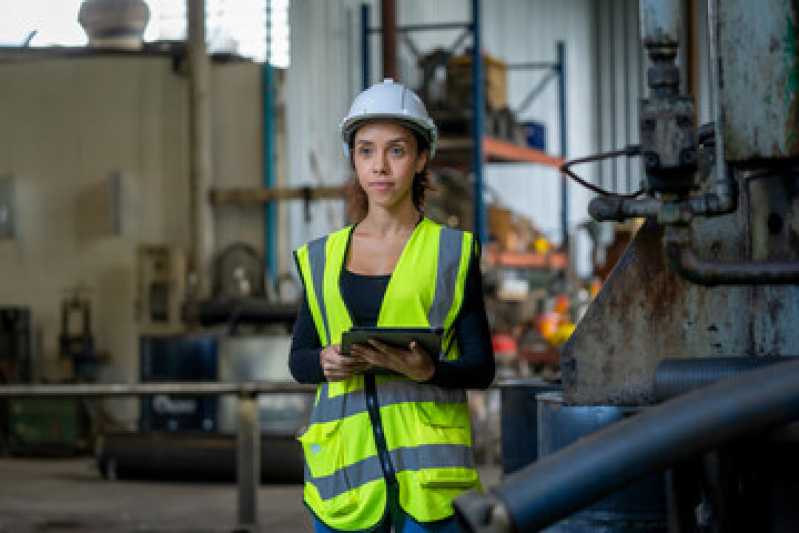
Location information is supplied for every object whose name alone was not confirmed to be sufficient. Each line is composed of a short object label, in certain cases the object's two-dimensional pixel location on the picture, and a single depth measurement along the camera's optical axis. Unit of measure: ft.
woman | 9.12
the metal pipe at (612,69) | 91.05
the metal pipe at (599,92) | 91.09
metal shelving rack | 49.52
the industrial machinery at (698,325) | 4.79
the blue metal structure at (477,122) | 48.93
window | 51.90
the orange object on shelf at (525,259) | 53.47
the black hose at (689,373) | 6.72
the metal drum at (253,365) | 38.93
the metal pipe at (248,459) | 24.53
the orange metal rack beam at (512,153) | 54.60
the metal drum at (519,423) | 15.17
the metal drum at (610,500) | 12.17
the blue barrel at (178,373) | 39.58
